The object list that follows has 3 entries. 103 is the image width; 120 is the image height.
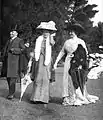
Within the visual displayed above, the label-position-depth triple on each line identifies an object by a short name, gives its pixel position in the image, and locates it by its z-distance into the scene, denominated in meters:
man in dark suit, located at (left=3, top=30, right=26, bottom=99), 5.82
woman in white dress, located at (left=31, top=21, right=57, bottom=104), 5.30
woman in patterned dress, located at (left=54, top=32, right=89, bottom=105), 5.54
